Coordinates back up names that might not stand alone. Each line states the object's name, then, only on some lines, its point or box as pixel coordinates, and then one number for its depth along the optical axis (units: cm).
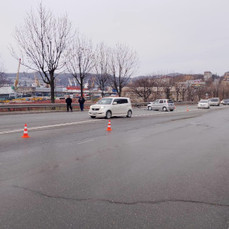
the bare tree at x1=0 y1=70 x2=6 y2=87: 5623
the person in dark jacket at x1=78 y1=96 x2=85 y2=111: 2929
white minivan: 2010
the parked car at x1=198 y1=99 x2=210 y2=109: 4388
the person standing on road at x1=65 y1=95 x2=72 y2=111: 2763
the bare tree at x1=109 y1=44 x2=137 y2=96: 4413
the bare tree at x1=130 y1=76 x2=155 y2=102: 5775
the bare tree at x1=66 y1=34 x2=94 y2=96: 3638
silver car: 3565
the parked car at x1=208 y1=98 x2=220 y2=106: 5772
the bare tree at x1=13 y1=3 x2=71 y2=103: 3011
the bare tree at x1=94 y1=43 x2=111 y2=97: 4222
